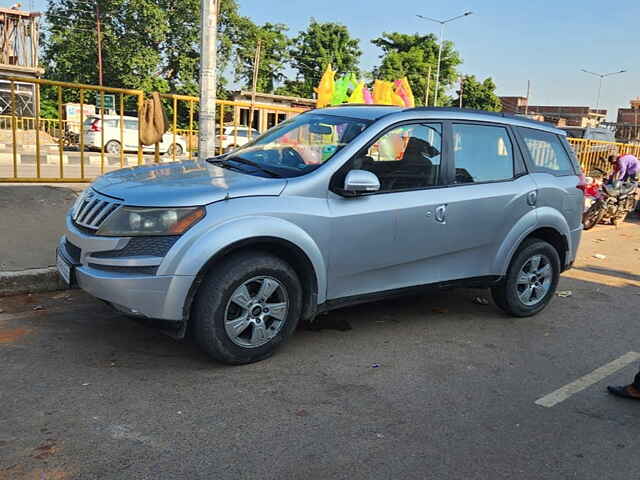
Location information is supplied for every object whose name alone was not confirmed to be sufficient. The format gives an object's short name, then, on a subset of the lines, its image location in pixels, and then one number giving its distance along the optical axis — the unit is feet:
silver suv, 11.83
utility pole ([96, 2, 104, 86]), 132.07
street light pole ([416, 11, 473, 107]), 187.69
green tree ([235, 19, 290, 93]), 151.33
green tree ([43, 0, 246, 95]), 134.92
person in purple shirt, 40.81
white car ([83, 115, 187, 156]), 63.26
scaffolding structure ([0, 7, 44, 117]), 92.84
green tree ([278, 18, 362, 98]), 176.14
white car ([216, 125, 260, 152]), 31.14
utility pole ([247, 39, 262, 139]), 31.19
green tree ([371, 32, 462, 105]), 194.80
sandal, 12.27
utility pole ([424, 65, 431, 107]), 188.77
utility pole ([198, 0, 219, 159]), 22.33
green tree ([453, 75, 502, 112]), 205.53
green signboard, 116.30
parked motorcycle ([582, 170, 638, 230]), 38.91
